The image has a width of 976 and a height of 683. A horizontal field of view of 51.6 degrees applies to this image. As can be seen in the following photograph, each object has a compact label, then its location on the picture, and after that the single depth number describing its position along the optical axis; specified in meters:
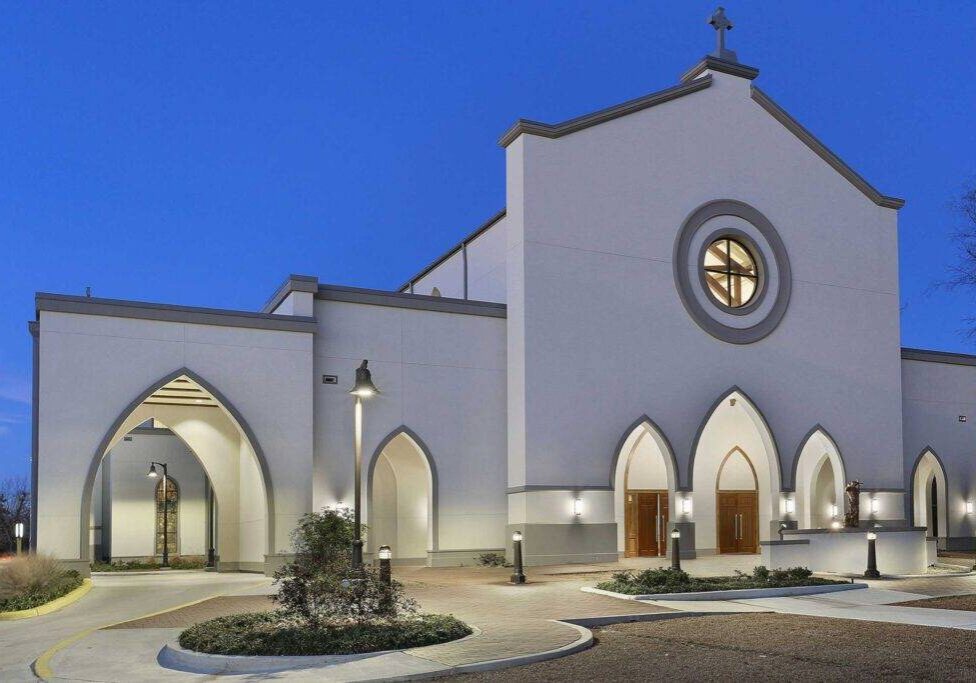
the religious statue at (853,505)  25.98
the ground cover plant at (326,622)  11.54
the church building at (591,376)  22.91
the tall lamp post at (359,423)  16.86
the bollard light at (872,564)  21.45
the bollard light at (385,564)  14.48
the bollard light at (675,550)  19.94
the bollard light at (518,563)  20.25
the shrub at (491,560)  25.55
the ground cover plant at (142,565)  30.14
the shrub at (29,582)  17.06
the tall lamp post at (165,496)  32.69
